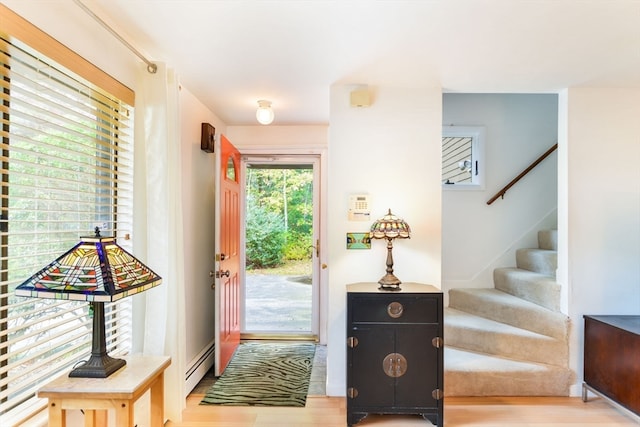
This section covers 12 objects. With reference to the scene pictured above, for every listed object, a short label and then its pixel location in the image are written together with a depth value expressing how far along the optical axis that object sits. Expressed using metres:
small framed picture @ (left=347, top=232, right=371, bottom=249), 2.67
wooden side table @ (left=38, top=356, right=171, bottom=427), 1.35
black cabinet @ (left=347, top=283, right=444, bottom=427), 2.25
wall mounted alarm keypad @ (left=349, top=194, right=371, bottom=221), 2.67
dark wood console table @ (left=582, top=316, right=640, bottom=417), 2.24
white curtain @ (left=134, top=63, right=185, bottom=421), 2.02
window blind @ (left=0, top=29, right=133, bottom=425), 1.37
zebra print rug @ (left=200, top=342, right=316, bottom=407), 2.65
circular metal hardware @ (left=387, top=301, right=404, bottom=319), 2.27
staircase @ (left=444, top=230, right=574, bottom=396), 2.63
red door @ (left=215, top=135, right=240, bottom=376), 3.06
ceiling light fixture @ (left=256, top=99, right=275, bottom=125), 3.04
